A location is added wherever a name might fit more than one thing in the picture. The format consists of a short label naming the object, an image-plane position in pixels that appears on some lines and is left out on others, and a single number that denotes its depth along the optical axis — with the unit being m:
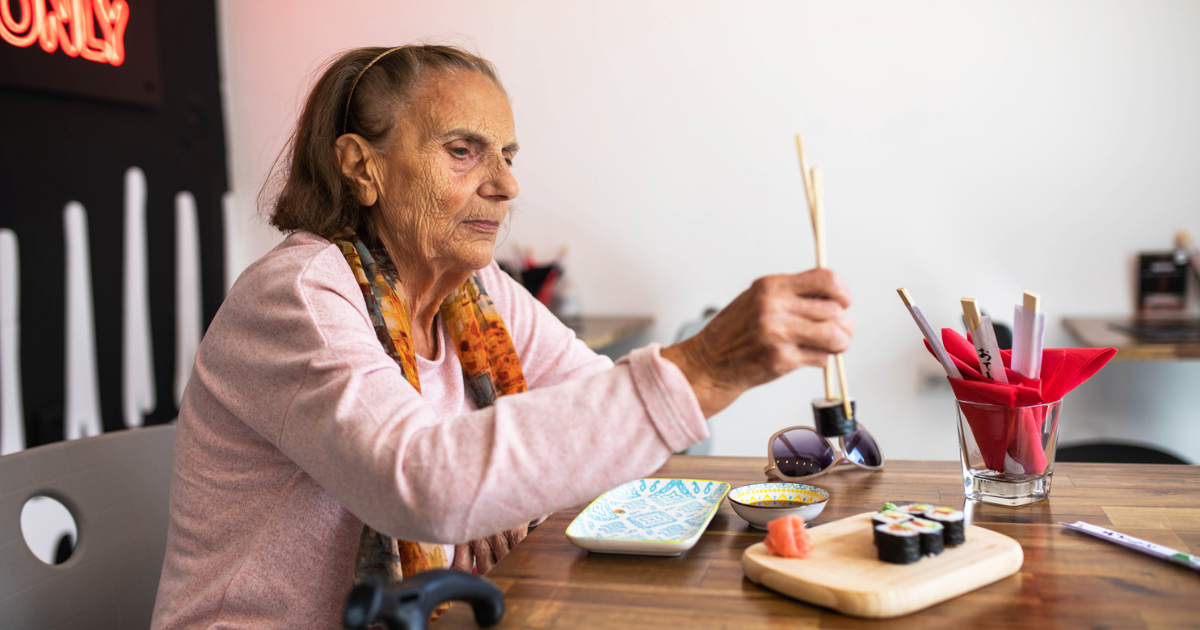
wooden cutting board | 0.78
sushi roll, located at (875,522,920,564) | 0.84
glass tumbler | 1.07
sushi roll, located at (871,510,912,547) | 0.89
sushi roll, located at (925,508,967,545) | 0.89
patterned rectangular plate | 0.96
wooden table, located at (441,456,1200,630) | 0.78
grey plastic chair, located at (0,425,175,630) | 1.11
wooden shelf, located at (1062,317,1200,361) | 2.03
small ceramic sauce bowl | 1.02
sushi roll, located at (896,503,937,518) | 0.93
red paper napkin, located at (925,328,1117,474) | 1.06
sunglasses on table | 1.28
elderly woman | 0.84
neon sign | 2.35
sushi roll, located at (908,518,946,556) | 0.86
